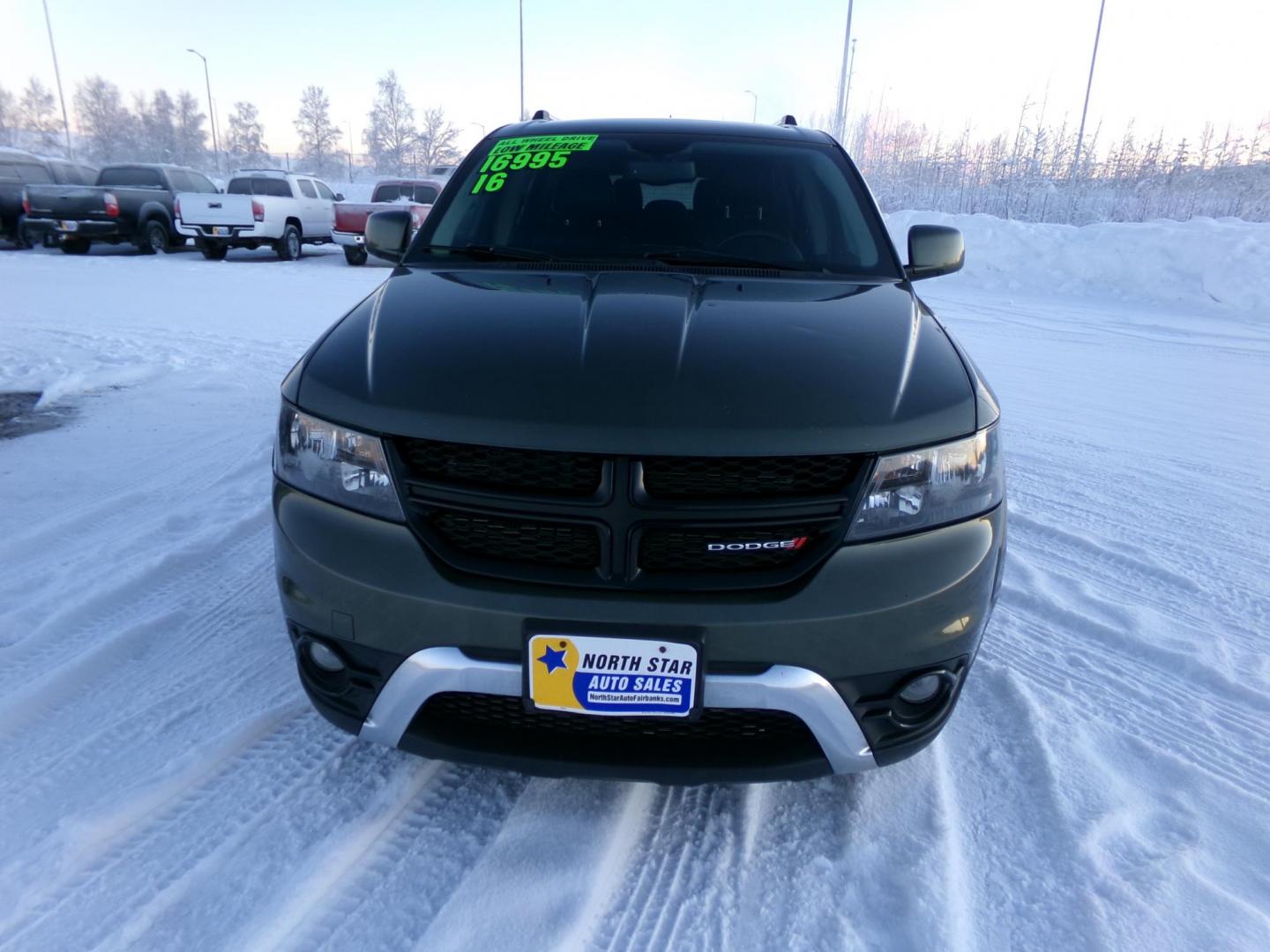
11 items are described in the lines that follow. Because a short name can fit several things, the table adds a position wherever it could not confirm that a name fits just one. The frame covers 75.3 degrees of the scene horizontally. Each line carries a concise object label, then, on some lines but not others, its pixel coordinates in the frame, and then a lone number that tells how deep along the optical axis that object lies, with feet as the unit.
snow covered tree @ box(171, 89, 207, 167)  242.78
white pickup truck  49.03
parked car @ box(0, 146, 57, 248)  53.72
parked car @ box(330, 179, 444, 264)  49.57
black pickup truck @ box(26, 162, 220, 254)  49.93
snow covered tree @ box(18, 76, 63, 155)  261.44
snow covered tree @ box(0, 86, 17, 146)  239.50
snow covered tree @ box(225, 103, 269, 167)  263.08
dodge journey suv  5.16
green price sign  10.11
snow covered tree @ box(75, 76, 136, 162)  231.50
